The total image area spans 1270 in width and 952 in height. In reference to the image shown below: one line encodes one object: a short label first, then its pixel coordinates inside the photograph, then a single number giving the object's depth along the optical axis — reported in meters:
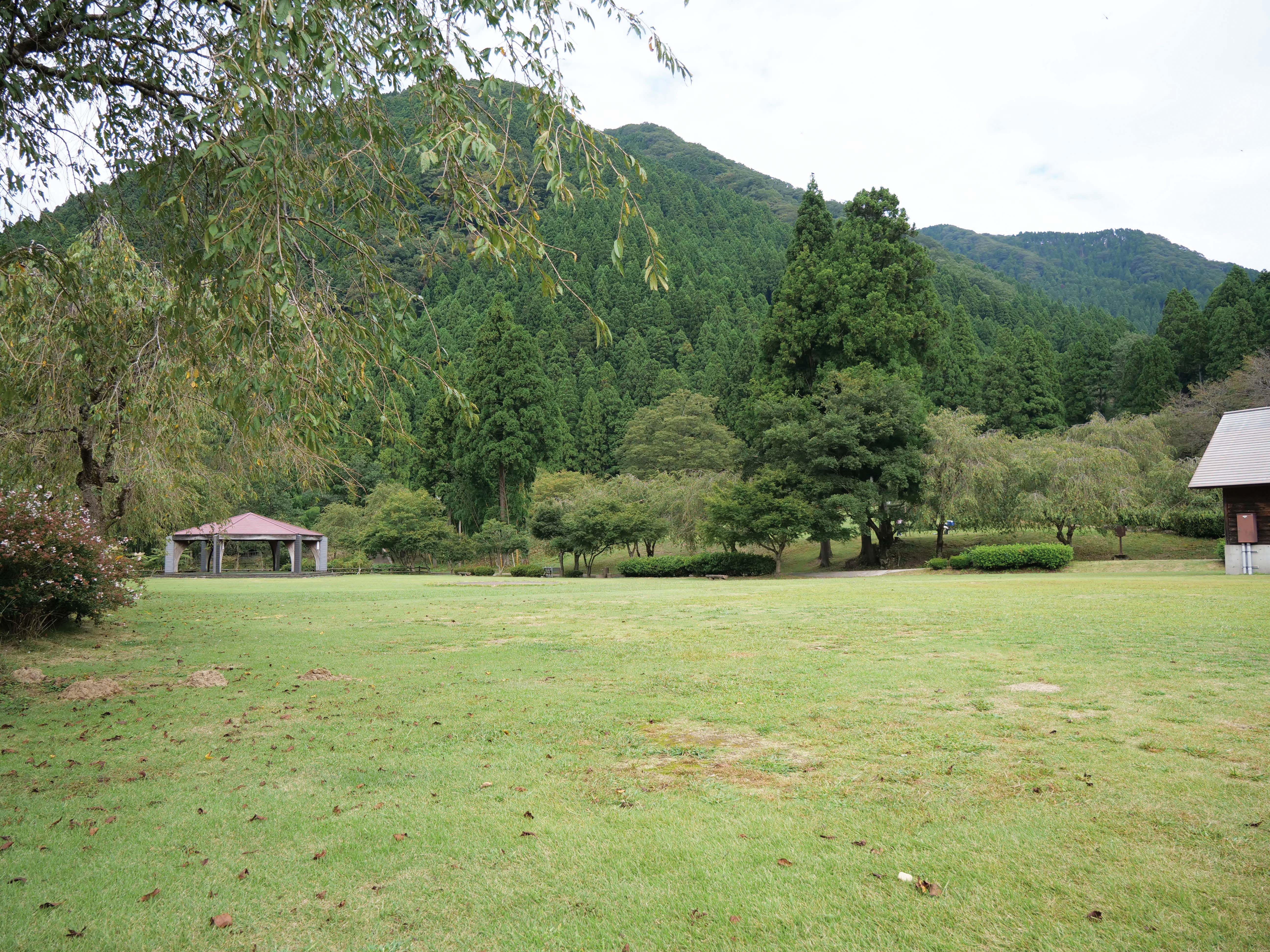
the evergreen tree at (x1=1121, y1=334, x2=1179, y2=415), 49.59
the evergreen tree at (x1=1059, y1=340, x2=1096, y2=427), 56.69
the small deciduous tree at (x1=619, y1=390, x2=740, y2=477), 52.62
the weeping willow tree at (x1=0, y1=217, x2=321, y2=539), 5.36
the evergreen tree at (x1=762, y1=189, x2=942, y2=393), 32.06
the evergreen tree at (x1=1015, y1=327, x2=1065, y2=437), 51.78
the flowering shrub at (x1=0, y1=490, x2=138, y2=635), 8.76
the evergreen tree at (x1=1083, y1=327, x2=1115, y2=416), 58.16
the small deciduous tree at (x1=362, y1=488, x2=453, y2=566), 42.75
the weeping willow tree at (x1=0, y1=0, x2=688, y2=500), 4.09
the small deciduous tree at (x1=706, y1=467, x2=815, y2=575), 27.42
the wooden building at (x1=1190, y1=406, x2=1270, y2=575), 20.47
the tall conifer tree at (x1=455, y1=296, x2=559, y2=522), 41.38
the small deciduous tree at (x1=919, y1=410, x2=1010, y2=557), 27.95
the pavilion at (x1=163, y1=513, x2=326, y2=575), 36.38
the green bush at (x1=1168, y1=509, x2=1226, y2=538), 30.88
